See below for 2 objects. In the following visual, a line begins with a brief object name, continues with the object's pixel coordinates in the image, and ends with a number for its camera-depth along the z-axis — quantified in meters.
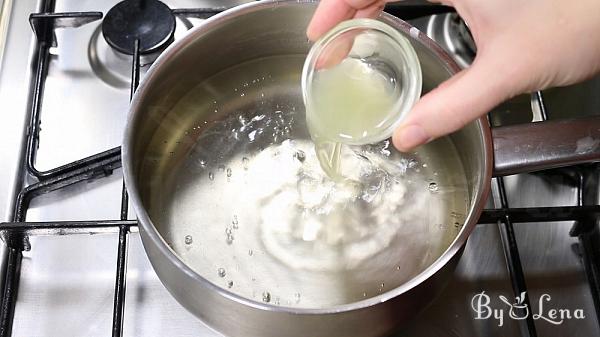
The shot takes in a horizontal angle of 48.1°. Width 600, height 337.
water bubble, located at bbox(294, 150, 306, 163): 0.66
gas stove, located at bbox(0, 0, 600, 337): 0.59
